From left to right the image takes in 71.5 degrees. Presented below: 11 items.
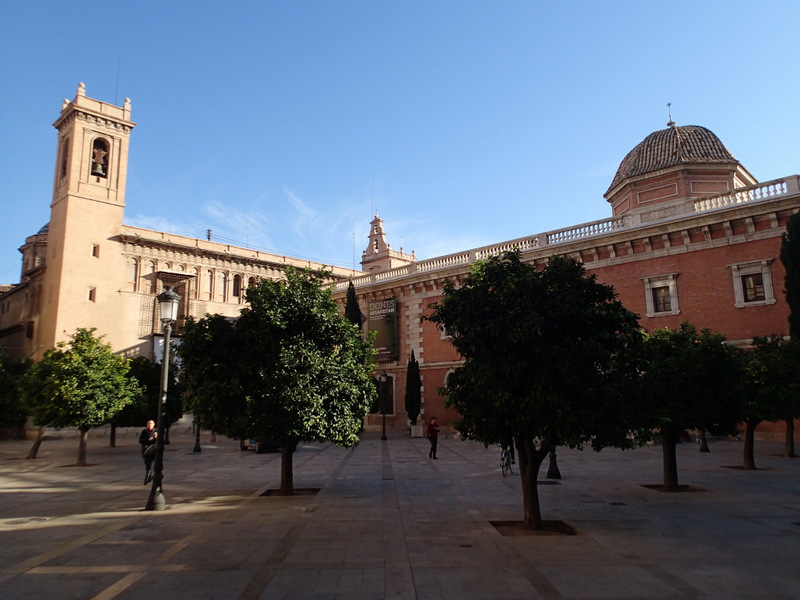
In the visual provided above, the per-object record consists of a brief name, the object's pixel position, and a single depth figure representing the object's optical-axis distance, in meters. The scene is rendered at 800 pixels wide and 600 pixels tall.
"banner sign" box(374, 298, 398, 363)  36.34
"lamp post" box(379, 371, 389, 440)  29.51
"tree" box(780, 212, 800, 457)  20.70
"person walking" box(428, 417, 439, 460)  20.11
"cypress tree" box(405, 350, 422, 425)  33.16
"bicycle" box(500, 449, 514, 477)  15.44
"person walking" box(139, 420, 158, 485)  14.58
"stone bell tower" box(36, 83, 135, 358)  38.75
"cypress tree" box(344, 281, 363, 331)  35.25
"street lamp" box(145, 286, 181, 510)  11.19
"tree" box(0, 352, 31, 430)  25.53
